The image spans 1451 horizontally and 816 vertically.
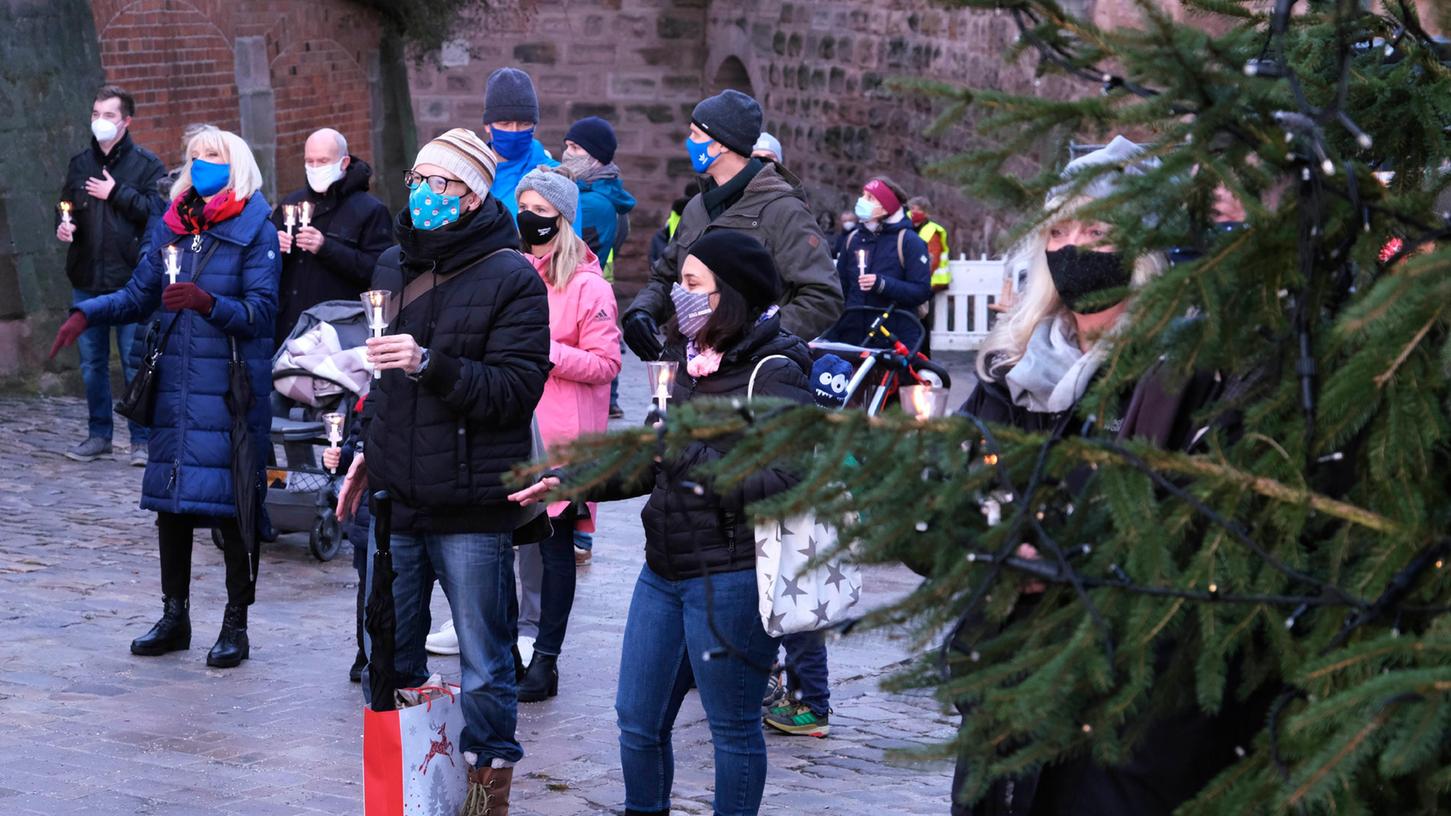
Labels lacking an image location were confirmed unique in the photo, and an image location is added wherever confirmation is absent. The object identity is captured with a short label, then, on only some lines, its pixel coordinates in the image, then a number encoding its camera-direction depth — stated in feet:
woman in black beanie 31.53
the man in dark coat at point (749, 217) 43.57
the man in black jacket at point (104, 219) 72.38
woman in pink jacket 44.19
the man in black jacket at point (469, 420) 34.37
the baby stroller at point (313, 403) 57.11
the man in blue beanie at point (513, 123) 55.72
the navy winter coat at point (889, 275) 81.20
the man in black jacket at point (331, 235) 57.77
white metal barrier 111.86
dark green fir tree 15.85
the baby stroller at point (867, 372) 55.31
